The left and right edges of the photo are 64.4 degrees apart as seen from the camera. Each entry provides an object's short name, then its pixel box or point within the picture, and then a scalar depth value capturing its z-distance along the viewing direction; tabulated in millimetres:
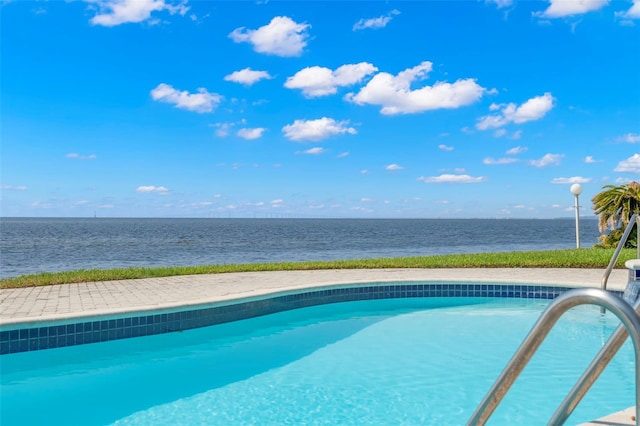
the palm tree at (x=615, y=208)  18859
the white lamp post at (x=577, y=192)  17312
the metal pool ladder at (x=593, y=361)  1571
